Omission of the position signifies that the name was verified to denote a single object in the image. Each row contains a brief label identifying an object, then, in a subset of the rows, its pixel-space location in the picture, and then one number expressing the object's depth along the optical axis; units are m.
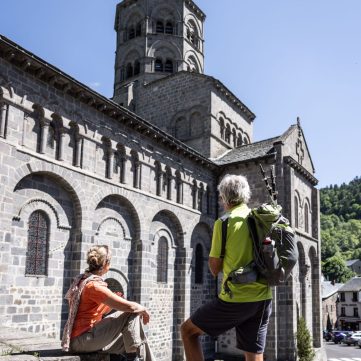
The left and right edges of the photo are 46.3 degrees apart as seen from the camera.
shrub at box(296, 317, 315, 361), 20.42
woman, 4.07
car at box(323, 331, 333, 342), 54.31
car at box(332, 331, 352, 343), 50.67
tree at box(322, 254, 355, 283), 97.81
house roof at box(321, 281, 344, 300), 68.86
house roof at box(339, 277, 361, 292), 68.19
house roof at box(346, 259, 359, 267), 112.07
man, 3.49
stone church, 12.35
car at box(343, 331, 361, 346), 47.03
